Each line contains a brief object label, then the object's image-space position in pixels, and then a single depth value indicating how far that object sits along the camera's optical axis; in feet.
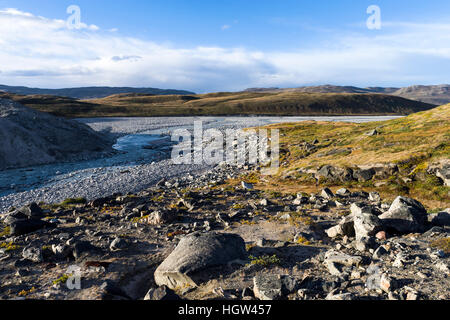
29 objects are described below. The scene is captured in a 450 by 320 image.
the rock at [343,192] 70.07
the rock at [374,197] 64.96
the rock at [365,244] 38.88
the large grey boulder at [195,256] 34.22
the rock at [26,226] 50.70
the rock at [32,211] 59.67
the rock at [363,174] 81.08
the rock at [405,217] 43.73
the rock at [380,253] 36.27
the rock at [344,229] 45.55
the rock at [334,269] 33.24
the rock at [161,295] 29.81
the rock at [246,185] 83.62
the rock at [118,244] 43.75
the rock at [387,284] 28.71
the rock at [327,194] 68.85
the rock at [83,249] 40.93
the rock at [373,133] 118.93
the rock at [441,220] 45.80
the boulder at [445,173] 67.10
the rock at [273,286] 29.89
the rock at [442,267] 31.31
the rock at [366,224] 42.42
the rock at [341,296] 27.68
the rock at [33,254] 40.16
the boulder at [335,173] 83.82
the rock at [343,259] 34.71
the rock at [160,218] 55.06
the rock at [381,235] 41.93
